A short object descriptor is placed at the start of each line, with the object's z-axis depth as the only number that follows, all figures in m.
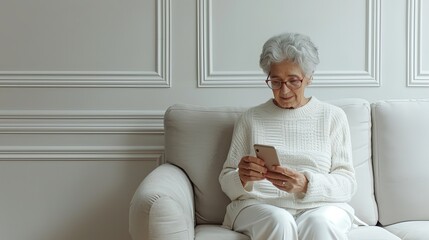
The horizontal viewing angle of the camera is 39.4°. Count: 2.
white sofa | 2.56
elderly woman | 2.22
